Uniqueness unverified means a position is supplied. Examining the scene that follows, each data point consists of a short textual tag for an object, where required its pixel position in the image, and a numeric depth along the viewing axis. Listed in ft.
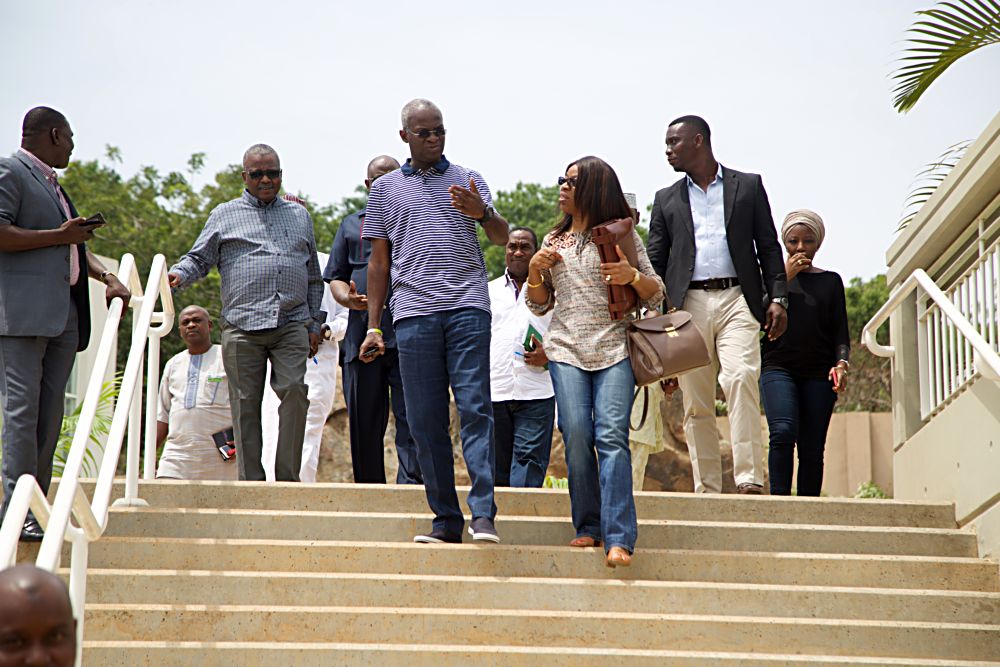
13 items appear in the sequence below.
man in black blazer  25.34
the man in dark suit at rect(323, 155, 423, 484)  26.43
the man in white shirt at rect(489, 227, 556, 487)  28.09
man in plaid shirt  25.53
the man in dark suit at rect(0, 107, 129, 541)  20.26
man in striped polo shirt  21.63
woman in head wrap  26.48
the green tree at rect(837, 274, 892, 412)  75.60
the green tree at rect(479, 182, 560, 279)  103.81
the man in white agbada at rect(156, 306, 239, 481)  29.94
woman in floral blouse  20.94
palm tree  29.48
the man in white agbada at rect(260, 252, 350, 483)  30.37
